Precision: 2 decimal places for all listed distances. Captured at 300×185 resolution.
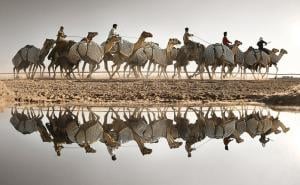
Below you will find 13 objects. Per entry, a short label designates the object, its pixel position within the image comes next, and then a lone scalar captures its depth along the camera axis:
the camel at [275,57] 26.20
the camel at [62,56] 22.02
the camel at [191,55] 23.33
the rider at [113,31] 22.01
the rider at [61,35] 22.06
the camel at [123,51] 21.94
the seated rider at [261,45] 25.45
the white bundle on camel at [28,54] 23.48
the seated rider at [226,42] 24.59
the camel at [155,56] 22.70
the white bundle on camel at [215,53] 23.27
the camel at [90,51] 21.39
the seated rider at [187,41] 23.07
